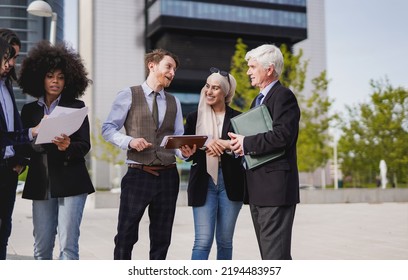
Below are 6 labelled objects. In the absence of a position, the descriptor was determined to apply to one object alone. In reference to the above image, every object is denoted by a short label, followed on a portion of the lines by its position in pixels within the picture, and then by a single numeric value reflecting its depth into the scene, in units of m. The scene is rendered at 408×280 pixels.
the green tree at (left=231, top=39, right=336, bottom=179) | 21.17
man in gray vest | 3.86
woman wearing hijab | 4.02
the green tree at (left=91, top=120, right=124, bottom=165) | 34.49
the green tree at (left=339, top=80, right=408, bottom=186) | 22.59
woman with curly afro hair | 3.66
